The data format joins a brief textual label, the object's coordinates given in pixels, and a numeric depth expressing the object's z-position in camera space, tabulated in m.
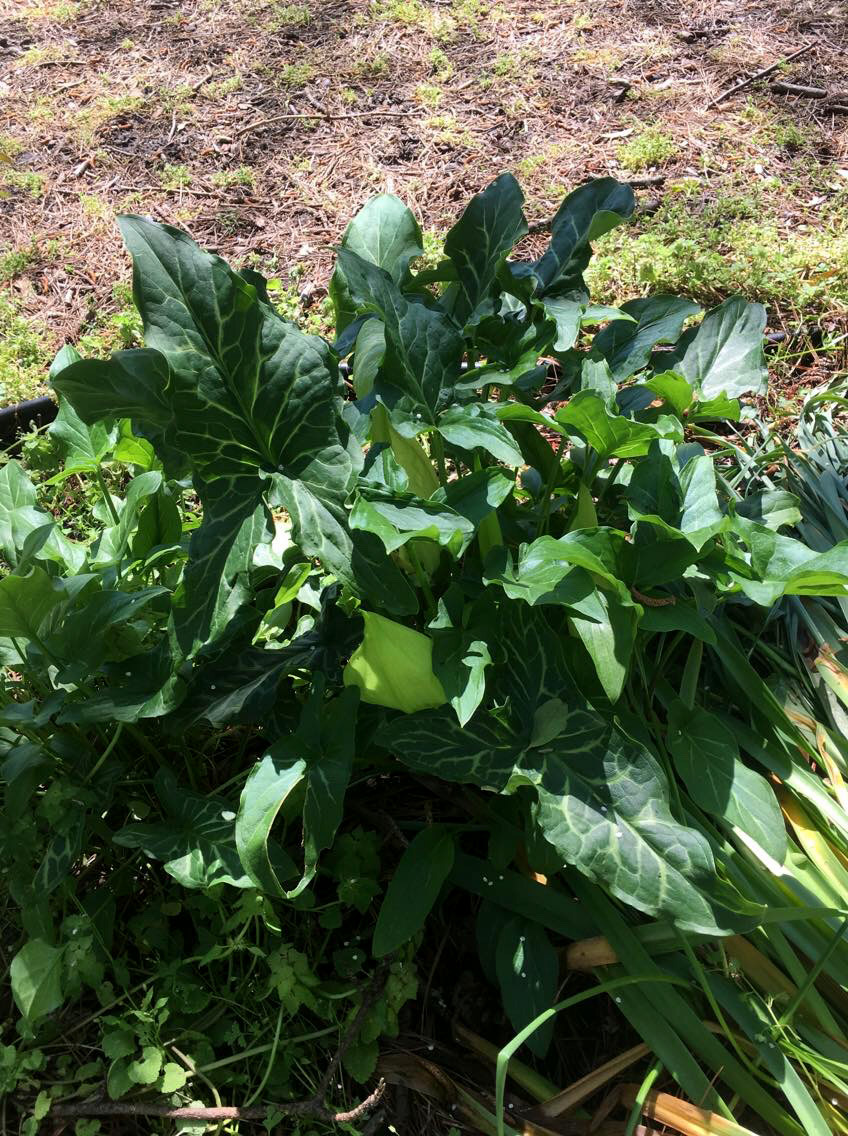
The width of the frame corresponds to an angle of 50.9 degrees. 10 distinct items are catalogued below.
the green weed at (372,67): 3.48
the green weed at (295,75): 3.49
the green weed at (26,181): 3.19
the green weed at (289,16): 3.74
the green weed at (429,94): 3.36
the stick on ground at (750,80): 3.21
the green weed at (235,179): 3.14
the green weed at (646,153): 3.00
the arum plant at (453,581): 1.20
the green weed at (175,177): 3.13
